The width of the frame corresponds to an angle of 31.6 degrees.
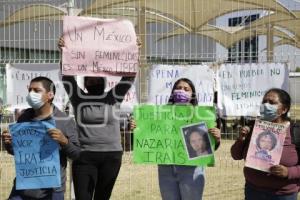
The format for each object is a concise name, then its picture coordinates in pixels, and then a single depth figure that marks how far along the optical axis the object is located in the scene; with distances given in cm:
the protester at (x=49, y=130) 399
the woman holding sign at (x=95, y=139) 499
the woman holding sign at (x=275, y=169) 400
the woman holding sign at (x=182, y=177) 477
